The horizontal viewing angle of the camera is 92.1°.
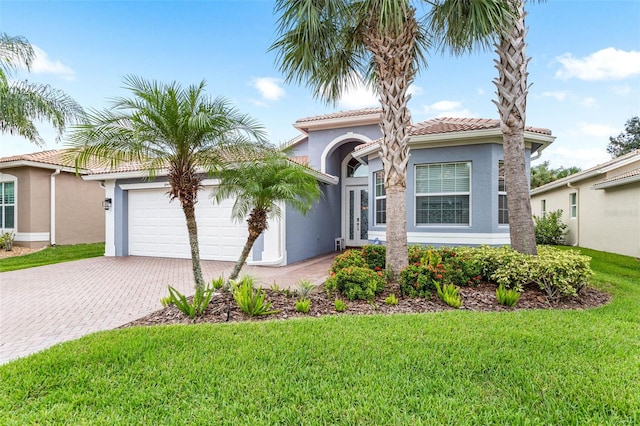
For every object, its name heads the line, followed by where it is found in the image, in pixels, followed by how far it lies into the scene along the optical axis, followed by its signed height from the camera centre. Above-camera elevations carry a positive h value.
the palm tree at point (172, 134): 5.25 +1.42
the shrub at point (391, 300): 5.91 -1.68
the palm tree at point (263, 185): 6.41 +0.59
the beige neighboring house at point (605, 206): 12.95 +0.37
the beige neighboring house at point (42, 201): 14.61 +0.58
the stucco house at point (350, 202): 10.02 +0.43
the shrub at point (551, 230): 18.09 -0.99
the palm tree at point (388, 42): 6.26 +3.86
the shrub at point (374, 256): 8.01 -1.16
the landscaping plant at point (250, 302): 5.32 -1.55
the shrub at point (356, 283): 6.17 -1.45
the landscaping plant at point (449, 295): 5.77 -1.59
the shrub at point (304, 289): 6.18 -1.55
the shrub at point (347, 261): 7.38 -1.19
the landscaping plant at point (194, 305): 5.20 -1.57
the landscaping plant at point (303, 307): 5.51 -1.68
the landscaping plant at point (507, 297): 5.79 -1.59
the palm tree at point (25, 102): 9.73 +3.94
